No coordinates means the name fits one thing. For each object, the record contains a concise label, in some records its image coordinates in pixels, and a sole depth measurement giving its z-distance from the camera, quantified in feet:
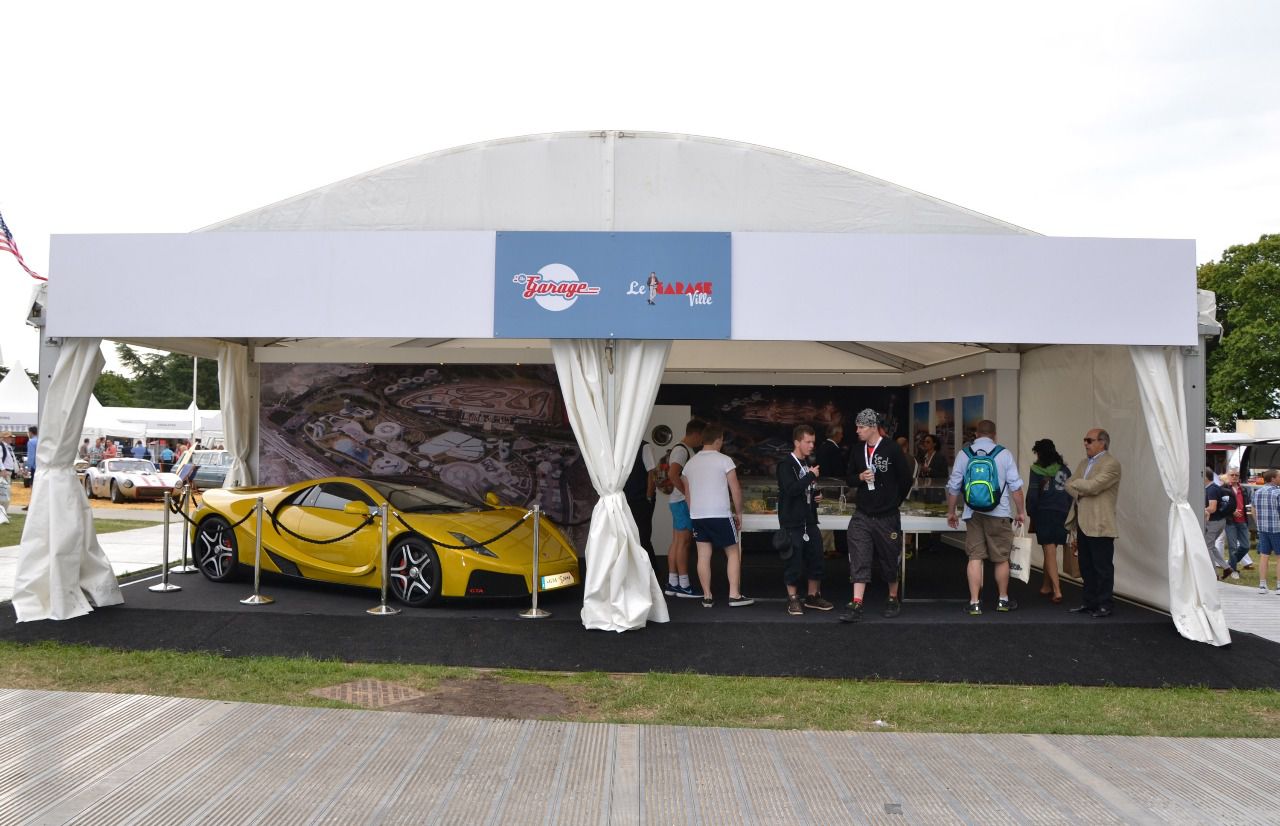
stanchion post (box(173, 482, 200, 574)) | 31.65
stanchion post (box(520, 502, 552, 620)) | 26.55
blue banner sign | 25.45
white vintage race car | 79.77
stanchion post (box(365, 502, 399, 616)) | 26.91
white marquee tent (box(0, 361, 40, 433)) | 91.15
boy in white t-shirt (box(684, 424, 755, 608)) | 27.66
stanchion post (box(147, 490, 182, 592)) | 29.66
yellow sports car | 27.30
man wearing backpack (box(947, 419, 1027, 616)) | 27.04
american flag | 47.88
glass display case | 31.71
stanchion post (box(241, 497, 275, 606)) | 28.07
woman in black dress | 30.37
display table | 30.30
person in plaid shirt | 39.50
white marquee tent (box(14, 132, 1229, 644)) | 25.32
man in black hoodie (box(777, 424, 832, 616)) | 26.66
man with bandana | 25.95
